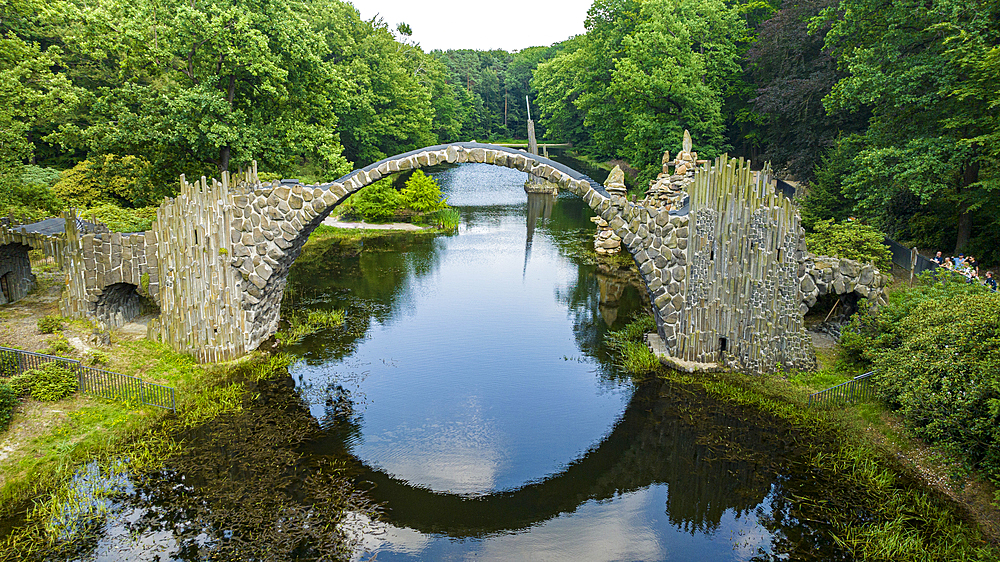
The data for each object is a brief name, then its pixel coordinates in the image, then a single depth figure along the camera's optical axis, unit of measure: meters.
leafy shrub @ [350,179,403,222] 36.97
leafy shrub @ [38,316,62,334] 15.37
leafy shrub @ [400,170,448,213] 37.50
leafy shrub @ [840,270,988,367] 13.21
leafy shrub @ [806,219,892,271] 16.66
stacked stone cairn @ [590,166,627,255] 29.88
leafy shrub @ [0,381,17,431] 11.70
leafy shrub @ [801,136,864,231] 24.33
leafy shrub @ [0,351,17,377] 13.20
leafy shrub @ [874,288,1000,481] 9.57
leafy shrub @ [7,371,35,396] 12.36
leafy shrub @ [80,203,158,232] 22.37
